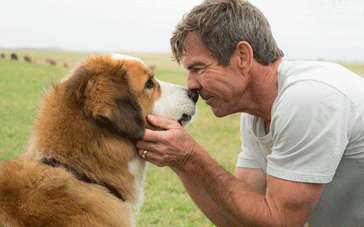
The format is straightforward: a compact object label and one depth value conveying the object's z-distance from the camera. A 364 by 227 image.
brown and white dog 1.36
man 1.43
